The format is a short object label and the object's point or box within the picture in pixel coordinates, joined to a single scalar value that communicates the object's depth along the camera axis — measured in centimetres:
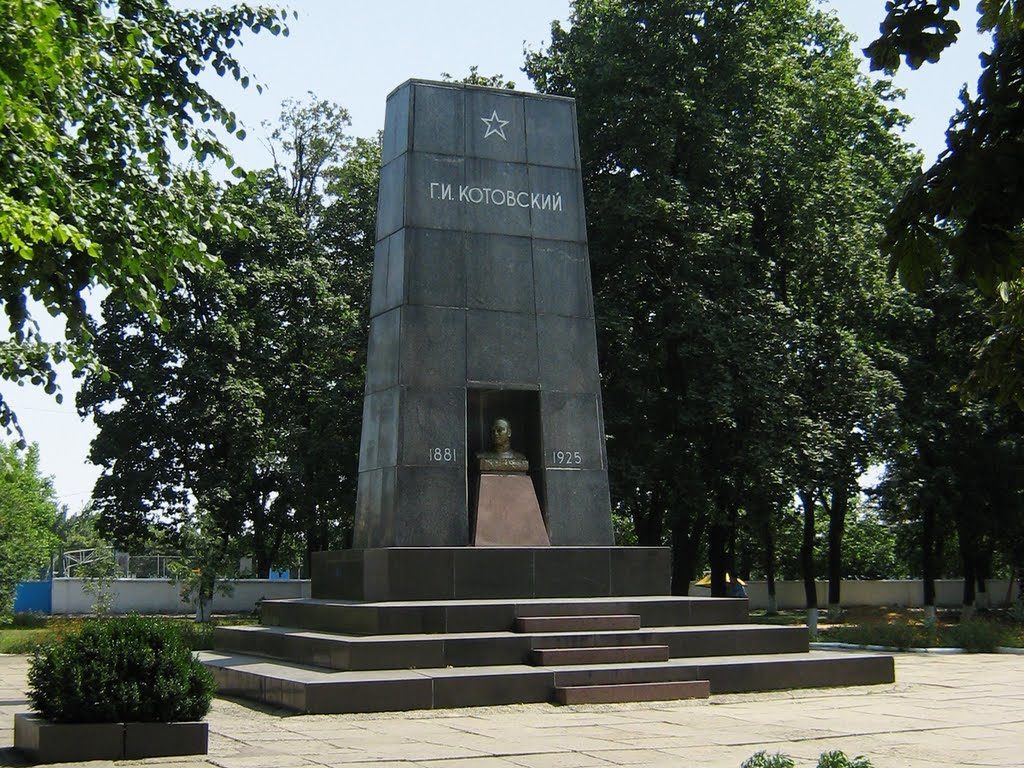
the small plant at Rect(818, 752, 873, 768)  572
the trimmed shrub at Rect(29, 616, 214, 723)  855
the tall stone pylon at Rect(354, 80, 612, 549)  1520
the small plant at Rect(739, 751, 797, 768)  579
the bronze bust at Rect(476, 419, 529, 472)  1549
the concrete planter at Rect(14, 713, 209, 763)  836
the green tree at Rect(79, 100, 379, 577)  3300
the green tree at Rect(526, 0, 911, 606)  2592
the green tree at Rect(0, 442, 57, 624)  3177
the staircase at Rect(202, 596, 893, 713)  1192
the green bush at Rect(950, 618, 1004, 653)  2103
